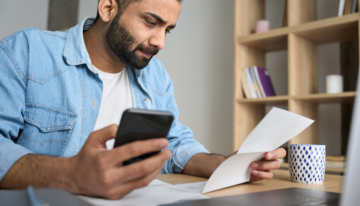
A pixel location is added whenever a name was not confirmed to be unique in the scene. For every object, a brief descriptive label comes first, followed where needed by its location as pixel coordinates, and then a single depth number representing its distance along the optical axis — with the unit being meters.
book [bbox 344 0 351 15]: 1.67
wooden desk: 0.66
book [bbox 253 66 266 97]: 2.00
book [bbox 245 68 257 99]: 2.02
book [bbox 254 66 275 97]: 2.01
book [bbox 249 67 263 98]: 2.02
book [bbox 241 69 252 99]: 2.04
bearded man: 0.50
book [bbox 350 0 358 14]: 1.64
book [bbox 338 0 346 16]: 1.70
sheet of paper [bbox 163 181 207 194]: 0.64
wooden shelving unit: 1.76
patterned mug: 0.80
